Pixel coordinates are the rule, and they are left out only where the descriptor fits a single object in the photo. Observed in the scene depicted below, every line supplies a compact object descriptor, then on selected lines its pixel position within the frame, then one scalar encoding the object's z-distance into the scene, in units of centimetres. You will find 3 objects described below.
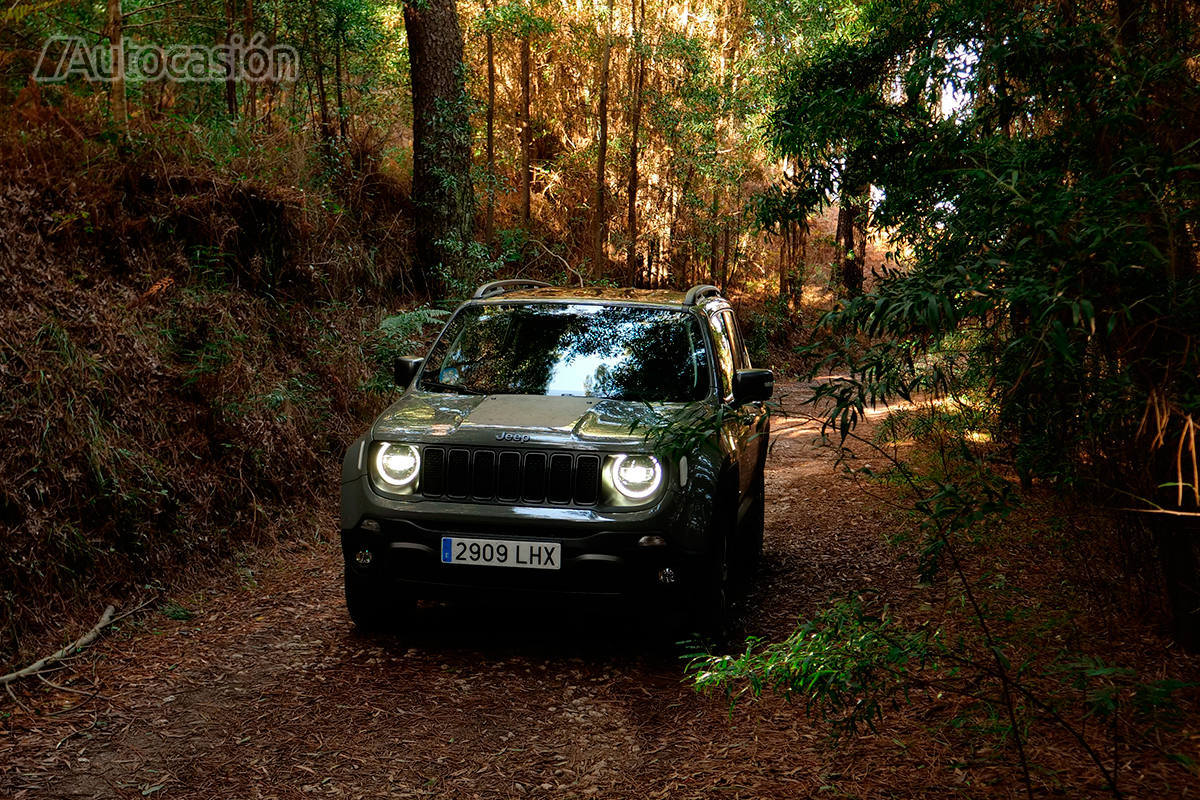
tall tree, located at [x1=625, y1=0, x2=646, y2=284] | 1959
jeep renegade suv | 510
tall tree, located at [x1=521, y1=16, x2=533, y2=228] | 2005
